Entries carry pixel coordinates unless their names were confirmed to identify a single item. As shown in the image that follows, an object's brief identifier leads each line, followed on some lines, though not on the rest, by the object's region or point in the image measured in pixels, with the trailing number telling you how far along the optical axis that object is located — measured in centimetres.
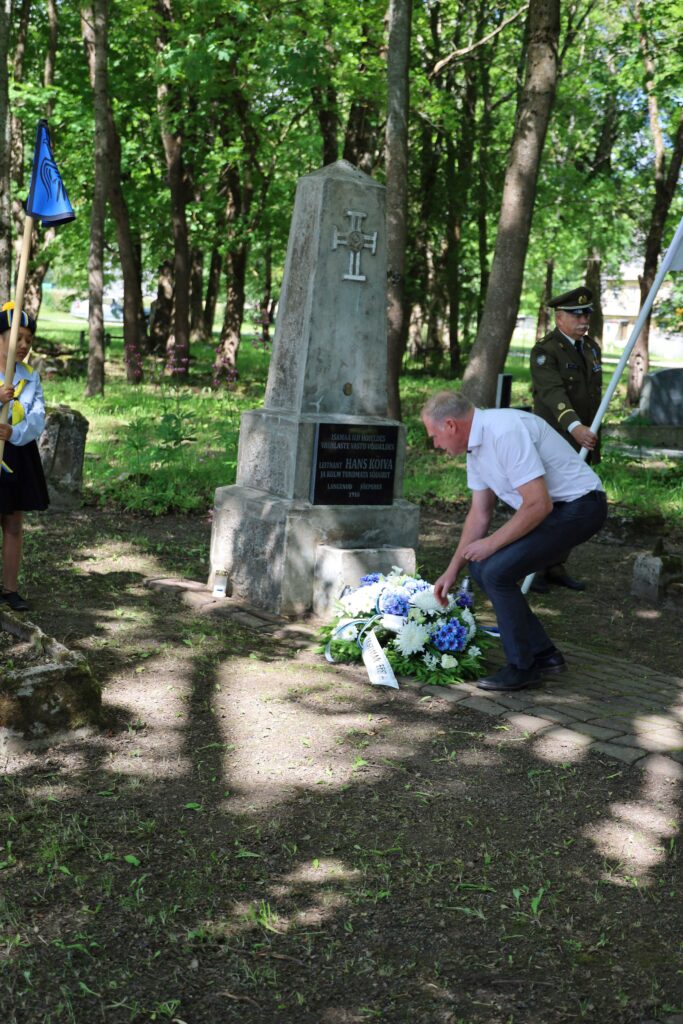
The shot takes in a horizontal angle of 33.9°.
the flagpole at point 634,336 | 702
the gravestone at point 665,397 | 1648
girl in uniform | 614
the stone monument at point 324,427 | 687
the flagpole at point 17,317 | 505
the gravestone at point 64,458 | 1012
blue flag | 573
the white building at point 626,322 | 6488
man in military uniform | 770
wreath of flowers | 583
